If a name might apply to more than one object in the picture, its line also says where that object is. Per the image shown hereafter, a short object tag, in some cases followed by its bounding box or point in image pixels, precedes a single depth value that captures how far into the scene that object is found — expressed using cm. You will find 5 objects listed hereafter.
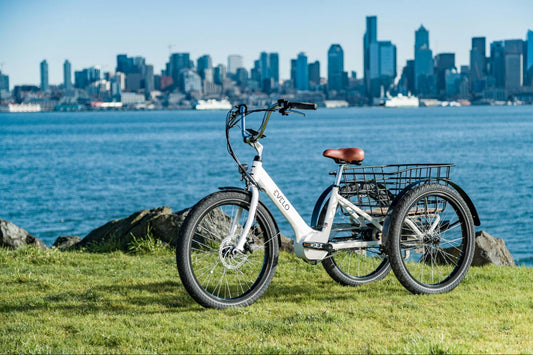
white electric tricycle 574
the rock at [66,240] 1286
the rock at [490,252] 859
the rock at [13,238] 1011
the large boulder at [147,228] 945
